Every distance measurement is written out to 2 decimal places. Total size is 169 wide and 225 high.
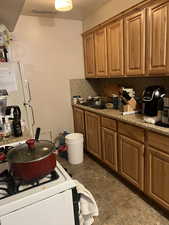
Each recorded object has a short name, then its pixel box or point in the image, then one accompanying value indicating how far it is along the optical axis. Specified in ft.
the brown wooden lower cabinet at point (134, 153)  5.75
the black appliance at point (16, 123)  5.90
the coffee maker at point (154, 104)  6.16
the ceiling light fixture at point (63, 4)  6.27
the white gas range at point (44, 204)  2.74
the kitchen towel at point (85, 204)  3.89
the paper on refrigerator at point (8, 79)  7.02
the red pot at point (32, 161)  3.05
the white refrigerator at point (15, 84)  7.09
